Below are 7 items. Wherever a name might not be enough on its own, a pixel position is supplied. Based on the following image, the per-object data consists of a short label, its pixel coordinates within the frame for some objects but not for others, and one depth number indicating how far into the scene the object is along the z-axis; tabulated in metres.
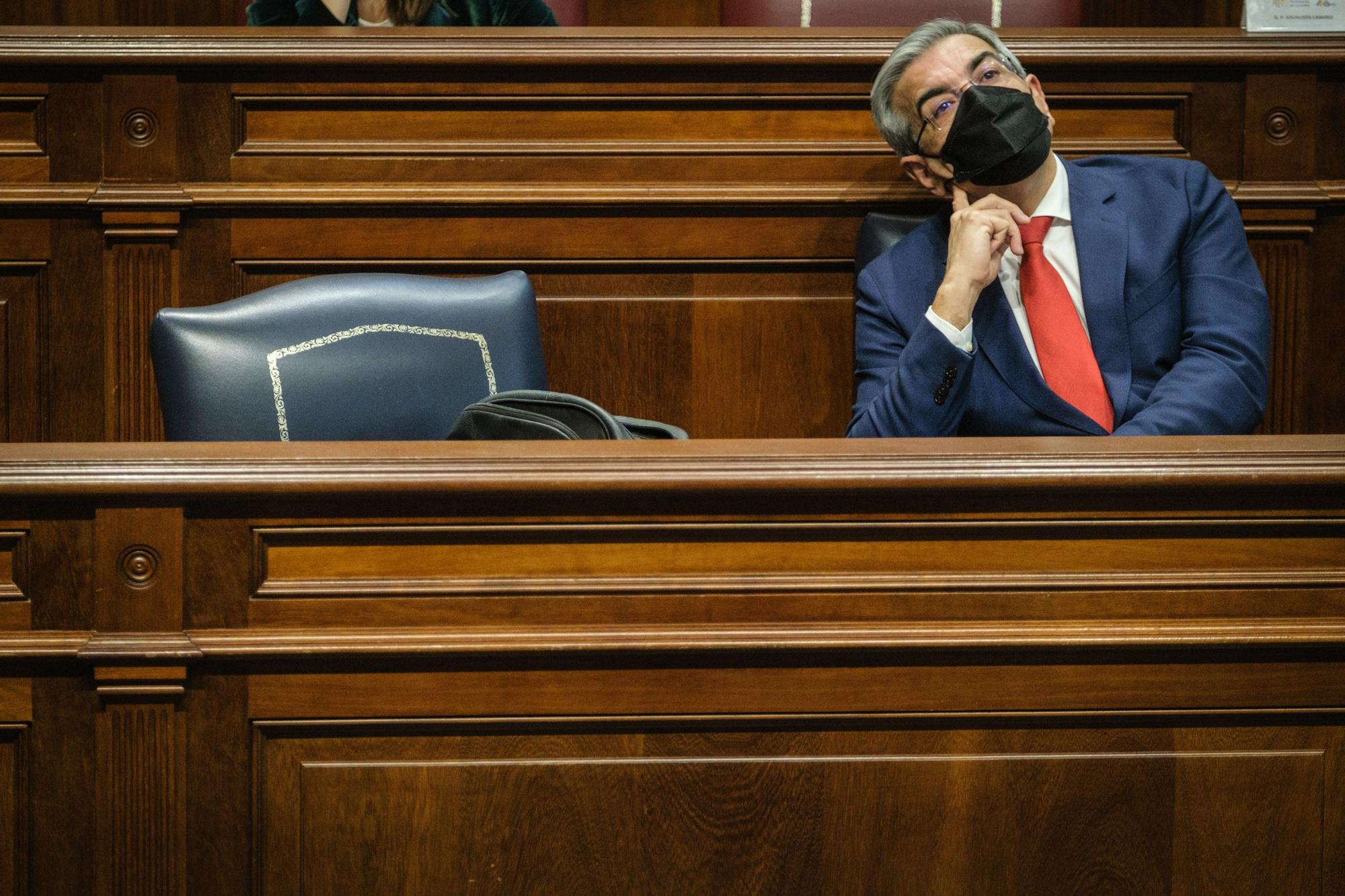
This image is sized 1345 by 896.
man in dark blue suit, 7.60
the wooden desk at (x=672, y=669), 6.97
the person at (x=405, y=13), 8.24
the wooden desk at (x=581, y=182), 7.86
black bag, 7.26
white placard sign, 7.94
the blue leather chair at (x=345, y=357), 7.44
